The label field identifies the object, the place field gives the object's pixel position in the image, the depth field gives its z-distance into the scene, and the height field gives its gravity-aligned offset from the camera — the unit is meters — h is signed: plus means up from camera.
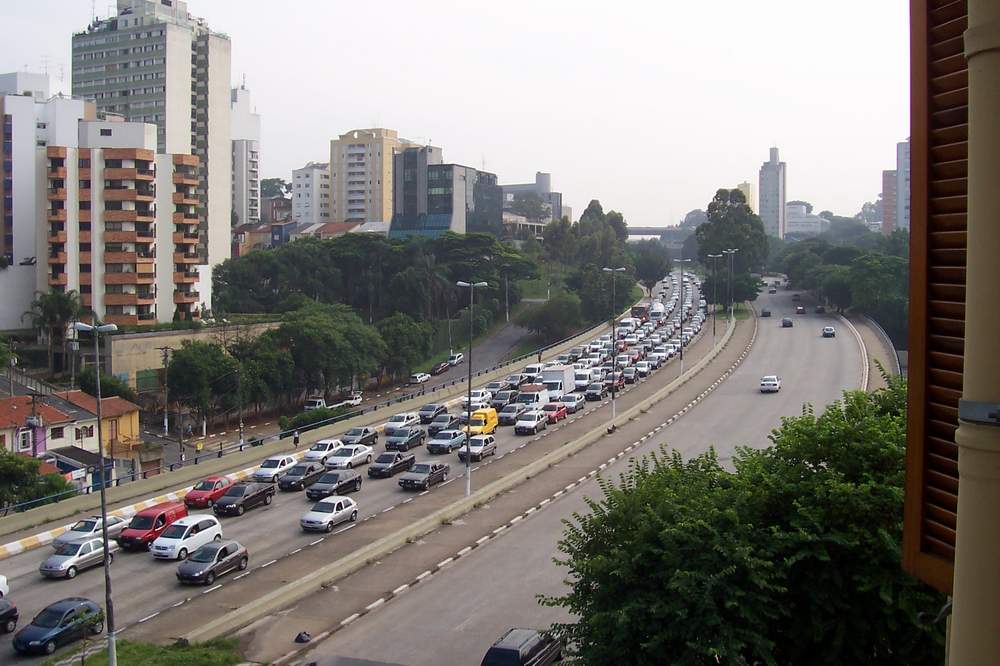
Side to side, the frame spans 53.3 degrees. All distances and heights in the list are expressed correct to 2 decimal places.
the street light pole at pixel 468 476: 32.06 -5.71
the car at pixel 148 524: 26.89 -6.21
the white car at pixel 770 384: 52.78 -4.45
